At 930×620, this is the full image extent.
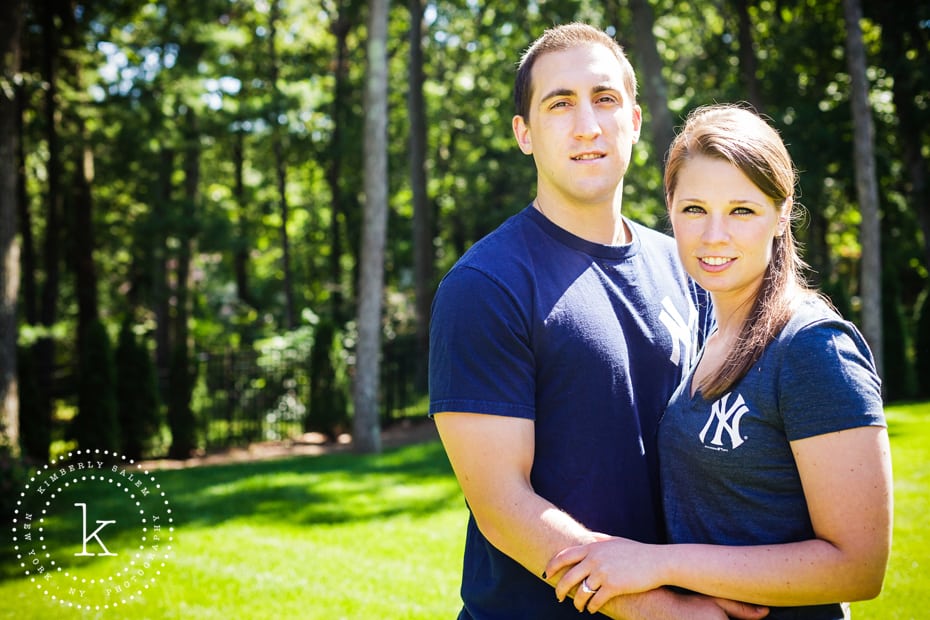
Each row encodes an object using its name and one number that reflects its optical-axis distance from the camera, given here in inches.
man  69.7
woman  60.2
